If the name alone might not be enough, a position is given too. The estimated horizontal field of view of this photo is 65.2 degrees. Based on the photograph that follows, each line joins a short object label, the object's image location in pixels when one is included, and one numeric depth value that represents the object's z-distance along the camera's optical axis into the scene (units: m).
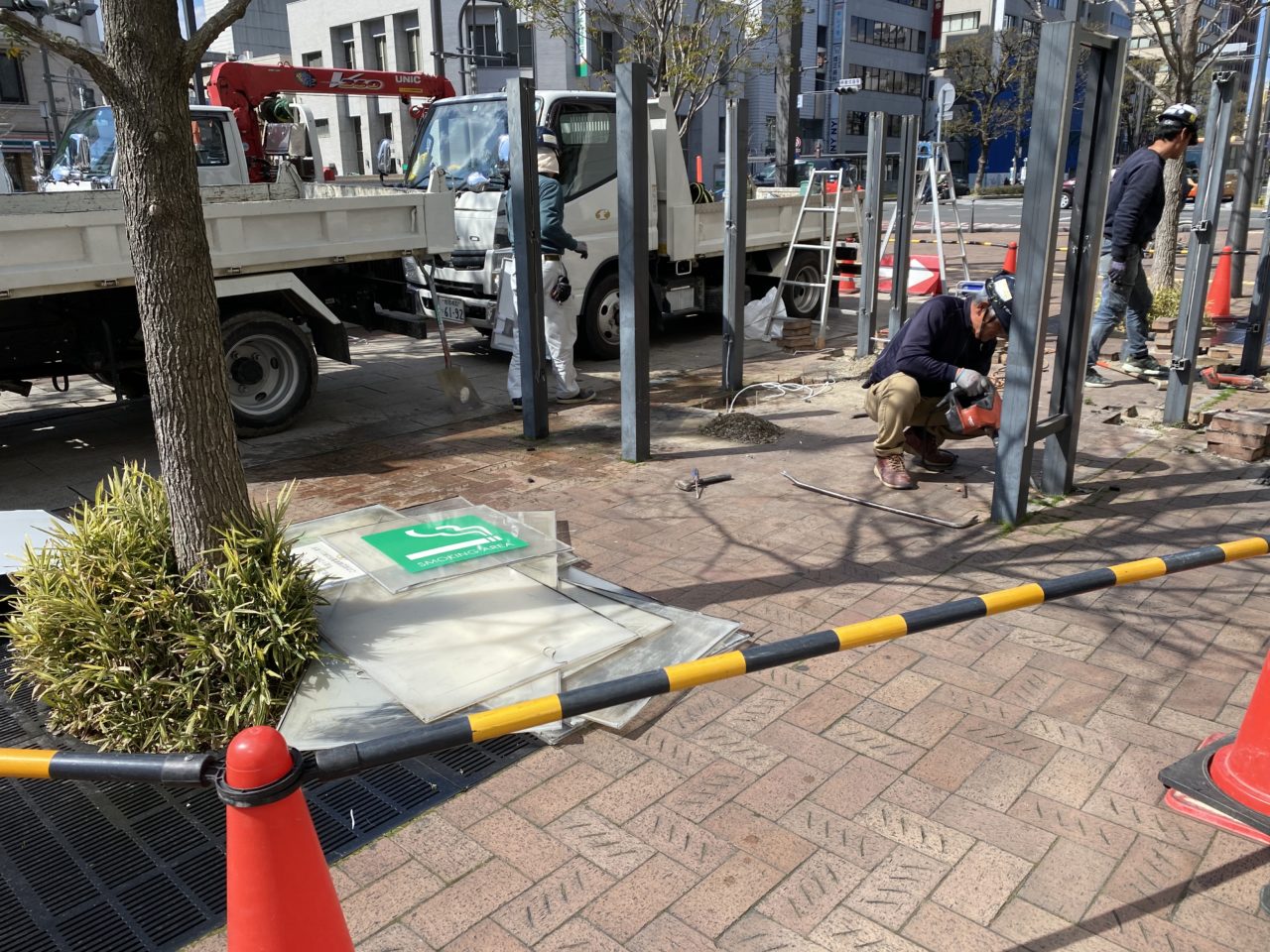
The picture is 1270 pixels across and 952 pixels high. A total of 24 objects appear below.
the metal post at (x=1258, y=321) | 8.23
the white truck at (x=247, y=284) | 6.07
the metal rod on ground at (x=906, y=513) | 5.29
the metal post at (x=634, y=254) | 5.82
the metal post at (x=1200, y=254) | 6.78
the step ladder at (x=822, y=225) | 10.53
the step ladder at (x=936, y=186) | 9.38
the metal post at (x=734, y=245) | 7.80
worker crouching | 5.57
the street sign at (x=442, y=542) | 4.53
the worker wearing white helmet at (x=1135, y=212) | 7.53
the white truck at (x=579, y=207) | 9.02
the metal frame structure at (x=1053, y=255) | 4.59
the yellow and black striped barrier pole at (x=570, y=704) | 1.97
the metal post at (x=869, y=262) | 9.51
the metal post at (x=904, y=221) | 8.91
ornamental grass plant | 3.29
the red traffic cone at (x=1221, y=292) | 10.91
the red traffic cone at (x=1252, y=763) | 2.88
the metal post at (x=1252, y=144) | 9.16
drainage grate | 2.58
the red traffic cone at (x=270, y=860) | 1.84
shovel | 8.21
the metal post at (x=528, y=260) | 6.17
